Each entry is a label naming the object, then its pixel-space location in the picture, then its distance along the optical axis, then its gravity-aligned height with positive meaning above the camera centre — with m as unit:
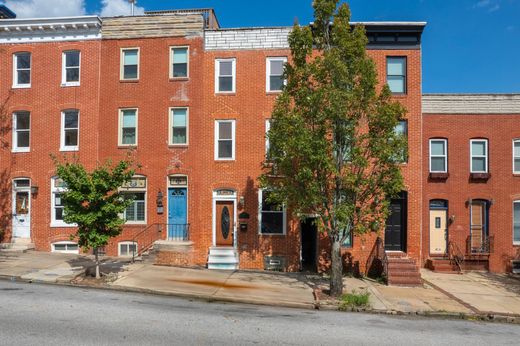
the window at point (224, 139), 19.19 +2.39
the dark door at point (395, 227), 18.70 -1.25
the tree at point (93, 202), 14.06 -0.26
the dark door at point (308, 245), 19.25 -2.11
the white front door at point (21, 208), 19.73 -0.64
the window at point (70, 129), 19.95 +2.86
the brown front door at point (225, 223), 19.04 -1.17
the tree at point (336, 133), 13.48 +1.93
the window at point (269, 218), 18.81 -0.92
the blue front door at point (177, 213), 19.06 -0.77
